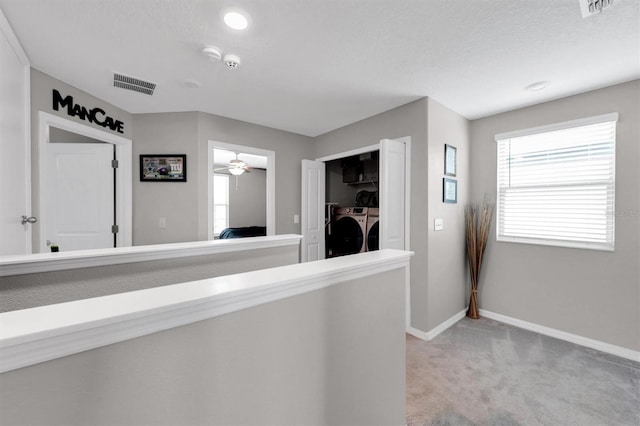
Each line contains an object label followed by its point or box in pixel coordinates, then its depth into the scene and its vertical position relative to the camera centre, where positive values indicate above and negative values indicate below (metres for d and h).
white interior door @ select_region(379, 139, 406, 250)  2.58 +0.19
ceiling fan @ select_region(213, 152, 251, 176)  4.64 +0.85
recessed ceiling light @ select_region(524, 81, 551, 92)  2.23 +1.13
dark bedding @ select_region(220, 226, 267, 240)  5.68 -0.49
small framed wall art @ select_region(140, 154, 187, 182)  2.95 +0.50
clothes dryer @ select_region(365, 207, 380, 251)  3.40 -0.24
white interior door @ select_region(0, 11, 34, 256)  1.59 +0.44
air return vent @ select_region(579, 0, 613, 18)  1.35 +1.12
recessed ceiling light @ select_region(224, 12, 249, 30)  1.46 +1.12
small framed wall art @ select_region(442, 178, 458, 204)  2.73 +0.23
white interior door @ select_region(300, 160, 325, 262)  3.64 +0.02
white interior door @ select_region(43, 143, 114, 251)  2.56 +0.16
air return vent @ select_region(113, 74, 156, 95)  2.18 +1.13
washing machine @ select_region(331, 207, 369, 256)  3.57 -0.29
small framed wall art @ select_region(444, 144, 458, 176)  2.74 +0.58
